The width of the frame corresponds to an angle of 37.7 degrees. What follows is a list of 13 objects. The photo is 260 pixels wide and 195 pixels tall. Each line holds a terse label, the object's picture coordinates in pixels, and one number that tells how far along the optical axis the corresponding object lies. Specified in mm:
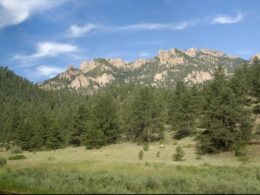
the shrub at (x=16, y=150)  81919
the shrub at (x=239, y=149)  50250
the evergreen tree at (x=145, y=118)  87750
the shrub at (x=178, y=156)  48125
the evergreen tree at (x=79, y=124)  96188
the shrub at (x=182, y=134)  85438
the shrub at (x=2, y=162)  44422
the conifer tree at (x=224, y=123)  54219
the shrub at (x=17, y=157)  57841
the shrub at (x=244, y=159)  44881
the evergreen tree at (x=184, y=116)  83125
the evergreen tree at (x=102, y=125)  80569
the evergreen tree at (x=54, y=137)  90000
